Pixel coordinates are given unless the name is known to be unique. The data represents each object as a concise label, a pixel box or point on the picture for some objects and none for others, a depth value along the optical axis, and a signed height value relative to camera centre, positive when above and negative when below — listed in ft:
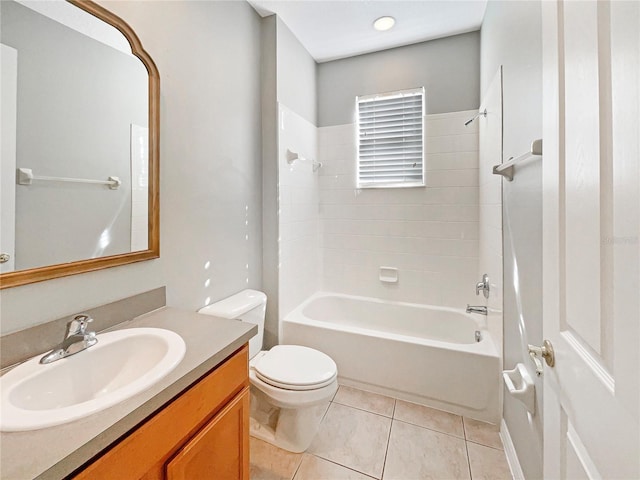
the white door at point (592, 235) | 1.34 +0.04
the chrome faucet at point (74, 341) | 2.84 -1.06
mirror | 2.84 +1.17
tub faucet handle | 6.46 -1.03
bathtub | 5.82 -2.60
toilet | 4.78 -2.46
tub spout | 6.72 -1.62
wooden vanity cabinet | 2.12 -1.79
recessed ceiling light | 6.98 +5.51
